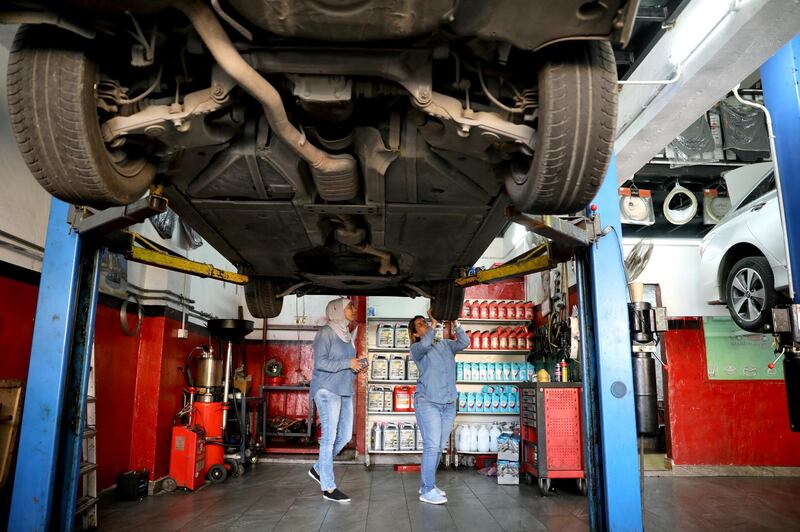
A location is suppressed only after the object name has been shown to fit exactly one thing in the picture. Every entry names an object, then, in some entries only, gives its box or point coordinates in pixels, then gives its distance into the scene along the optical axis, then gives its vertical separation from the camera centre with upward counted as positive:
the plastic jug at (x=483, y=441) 5.74 -0.79
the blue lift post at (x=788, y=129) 2.98 +1.41
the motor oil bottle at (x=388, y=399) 6.06 -0.36
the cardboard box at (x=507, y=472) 4.94 -0.98
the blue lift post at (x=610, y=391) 2.38 -0.10
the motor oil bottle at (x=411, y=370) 6.16 -0.02
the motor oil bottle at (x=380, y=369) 6.13 -0.01
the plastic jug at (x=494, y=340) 6.30 +0.34
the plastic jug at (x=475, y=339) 6.23 +0.35
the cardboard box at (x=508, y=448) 5.10 -0.78
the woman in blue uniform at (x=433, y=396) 4.07 -0.22
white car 4.07 +1.01
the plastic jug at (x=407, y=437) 5.90 -0.77
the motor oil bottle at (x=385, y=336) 6.23 +0.38
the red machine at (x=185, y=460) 4.48 -0.80
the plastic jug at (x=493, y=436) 5.75 -0.74
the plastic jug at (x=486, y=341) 6.27 +0.33
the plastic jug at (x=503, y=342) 6.32 +0.32
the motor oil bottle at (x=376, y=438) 5.88 -0.79
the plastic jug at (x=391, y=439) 5.88 -0.79
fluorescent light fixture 2.55 +1.80
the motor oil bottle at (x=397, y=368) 6.15 +0.00
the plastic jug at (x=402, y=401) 6.05 -0.38
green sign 5.73 +0.20
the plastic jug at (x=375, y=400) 6.05 -0.37
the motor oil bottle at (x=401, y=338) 6.25 +0.36
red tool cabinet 4.58 -0.57
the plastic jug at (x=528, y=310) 6.47 +0.72
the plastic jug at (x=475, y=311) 6.37 +0.70
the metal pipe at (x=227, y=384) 5.12 -0.17
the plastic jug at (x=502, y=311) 6.45 +0.71
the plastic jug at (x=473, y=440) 5.74 -0.78
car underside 1.36 +0.85
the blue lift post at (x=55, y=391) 2.21 -0.12
